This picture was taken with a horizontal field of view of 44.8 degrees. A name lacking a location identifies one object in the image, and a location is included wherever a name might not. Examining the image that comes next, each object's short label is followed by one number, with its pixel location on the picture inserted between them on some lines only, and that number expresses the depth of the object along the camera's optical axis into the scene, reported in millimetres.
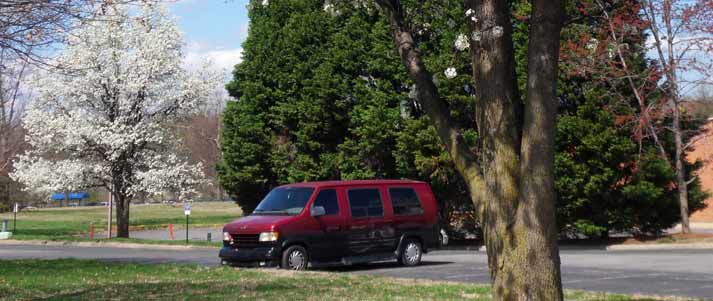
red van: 17062
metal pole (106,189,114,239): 36031
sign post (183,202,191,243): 32469
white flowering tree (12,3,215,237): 34906
